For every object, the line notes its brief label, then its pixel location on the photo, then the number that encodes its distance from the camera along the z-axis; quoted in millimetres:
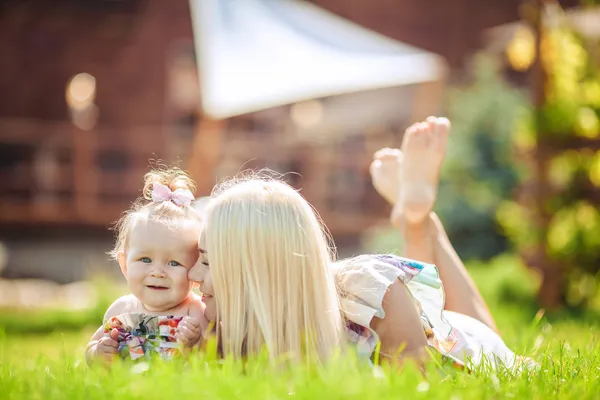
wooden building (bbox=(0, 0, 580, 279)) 10930
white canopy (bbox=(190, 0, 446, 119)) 7938
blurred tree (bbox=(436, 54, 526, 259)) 8438
